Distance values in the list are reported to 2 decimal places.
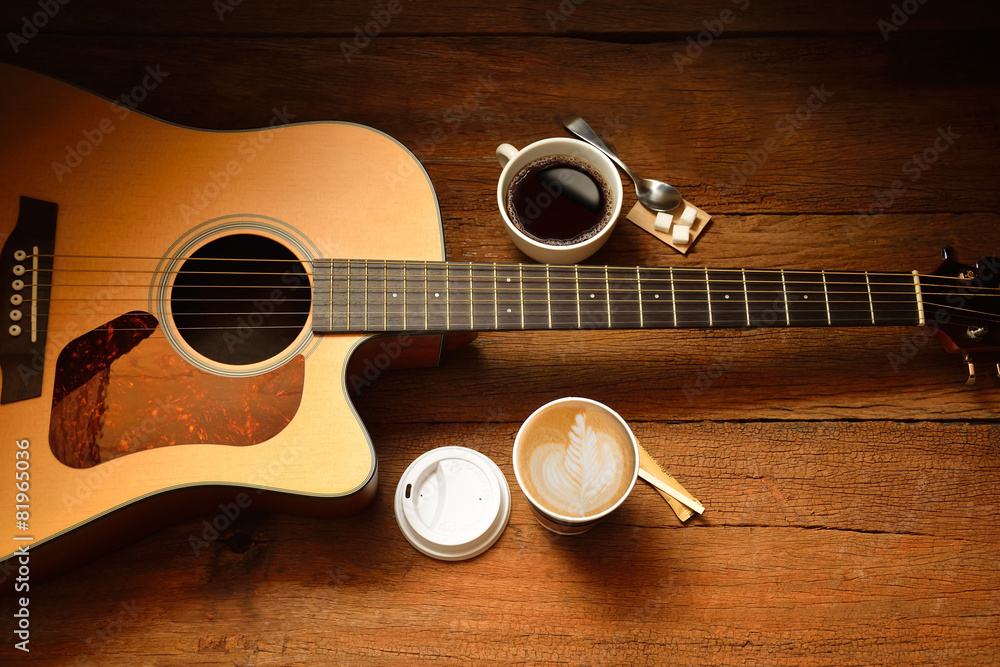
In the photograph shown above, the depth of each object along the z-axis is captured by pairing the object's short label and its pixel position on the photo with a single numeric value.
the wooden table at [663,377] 0.99
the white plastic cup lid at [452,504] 0.98
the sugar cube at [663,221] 1.12
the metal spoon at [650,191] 1.13
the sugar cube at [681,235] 1.12
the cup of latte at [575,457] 0.91
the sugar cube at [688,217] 1.13
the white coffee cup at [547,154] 0.99
